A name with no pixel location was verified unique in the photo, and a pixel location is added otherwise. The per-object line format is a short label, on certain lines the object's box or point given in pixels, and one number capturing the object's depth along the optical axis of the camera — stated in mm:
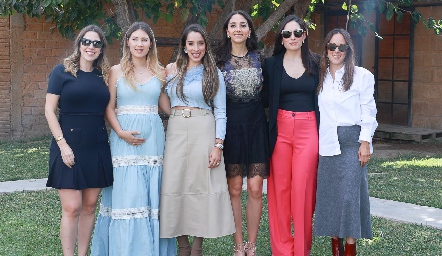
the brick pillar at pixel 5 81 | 12961
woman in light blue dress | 4945
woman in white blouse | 4969
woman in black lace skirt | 5188
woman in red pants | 5156
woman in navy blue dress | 4816
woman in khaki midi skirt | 5039
